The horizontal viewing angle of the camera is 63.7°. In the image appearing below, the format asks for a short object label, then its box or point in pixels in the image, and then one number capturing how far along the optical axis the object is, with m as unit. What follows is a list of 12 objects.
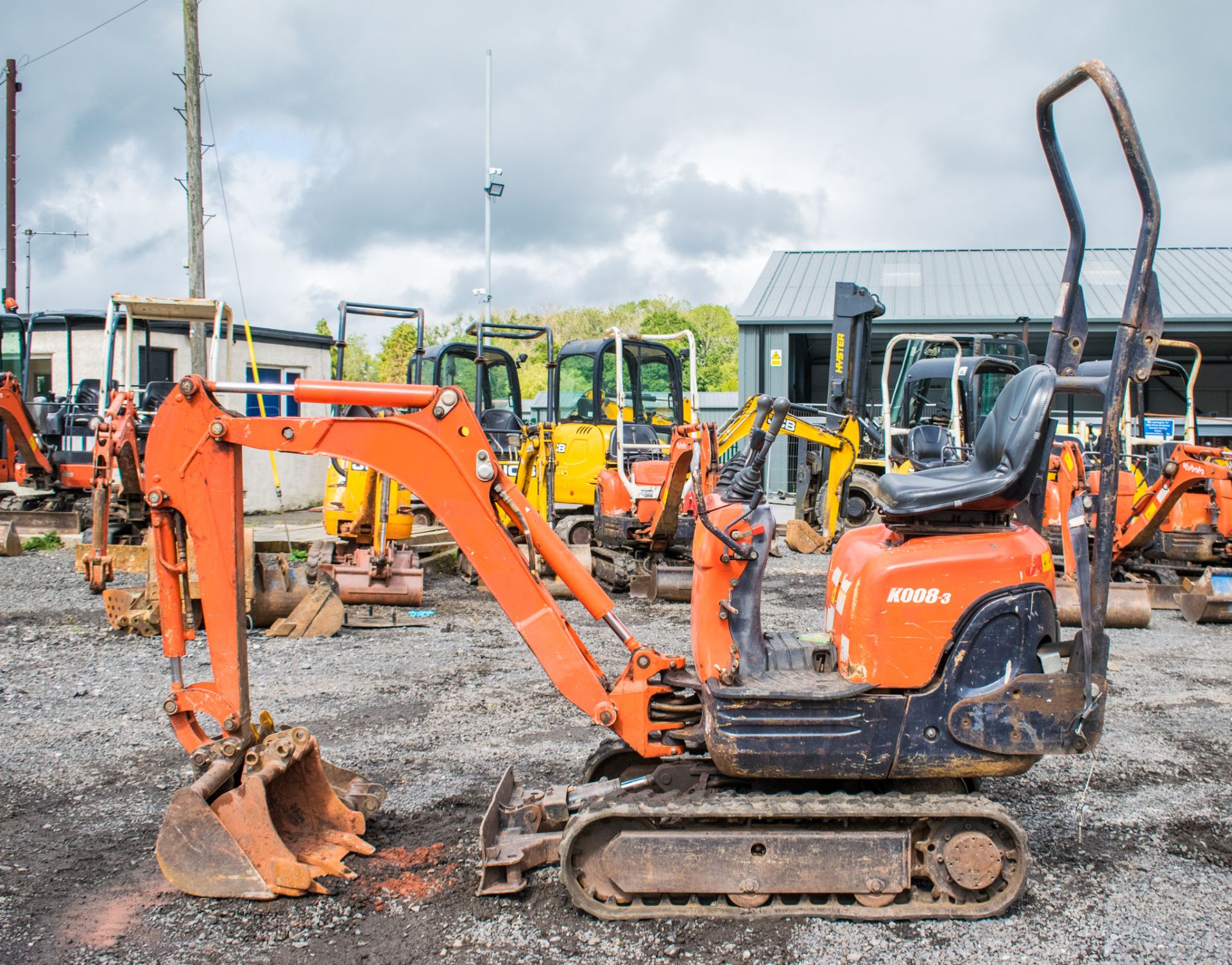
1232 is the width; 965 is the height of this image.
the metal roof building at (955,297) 22.12
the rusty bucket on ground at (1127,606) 8.82
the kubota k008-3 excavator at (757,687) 3.56
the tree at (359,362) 43.97
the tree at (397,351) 34.68
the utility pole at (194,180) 14.36
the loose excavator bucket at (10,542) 12.40
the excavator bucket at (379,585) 8.95
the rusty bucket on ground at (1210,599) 9.10
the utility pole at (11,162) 22.73
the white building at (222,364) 17.34
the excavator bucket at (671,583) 9.86
